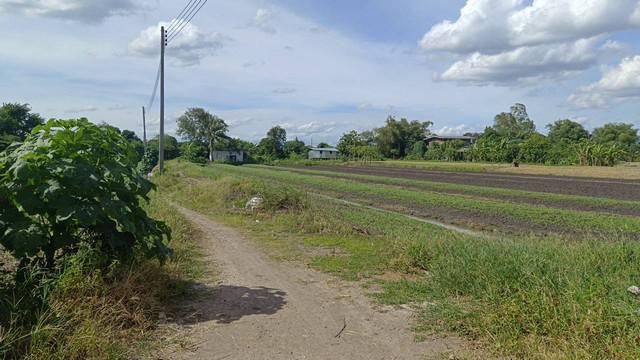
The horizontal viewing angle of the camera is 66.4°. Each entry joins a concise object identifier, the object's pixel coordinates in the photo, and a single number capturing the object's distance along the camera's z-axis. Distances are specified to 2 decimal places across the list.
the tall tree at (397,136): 99.85
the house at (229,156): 95.11
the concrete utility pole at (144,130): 49.17
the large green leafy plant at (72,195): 4.44
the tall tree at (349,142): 101.94
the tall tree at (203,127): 96.88
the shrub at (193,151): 73.19
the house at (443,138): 105.19
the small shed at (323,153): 114.38
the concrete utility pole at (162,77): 26.95
